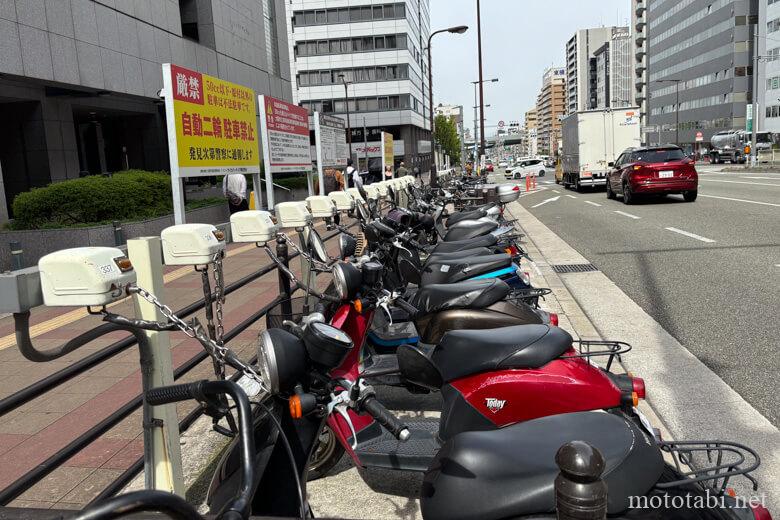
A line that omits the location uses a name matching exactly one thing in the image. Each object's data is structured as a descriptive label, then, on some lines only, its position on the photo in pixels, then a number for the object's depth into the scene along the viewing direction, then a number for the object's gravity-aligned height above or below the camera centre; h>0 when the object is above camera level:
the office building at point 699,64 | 79.25 +13.63
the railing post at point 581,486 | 1.11 -0.60
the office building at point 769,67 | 68.56 +10.02
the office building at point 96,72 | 16.05 +3.40
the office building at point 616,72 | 133.38 +19.93
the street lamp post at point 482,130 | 30.93 +1.98
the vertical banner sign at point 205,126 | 7.72 +0.82
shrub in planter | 11.14 -0.28
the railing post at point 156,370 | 2.43 -0.75
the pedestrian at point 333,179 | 19.27 -0.14
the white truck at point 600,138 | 25.44 +0.95
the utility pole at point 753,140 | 38.44 +0.85
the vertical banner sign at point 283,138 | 11.44 +0.82
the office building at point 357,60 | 63.16 +12.09
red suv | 16.98 -0.44
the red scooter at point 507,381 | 2.58 -0.94
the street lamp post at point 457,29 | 31.21 +7.28
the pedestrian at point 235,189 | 11.25 -0.16
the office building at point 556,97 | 196.51 +21.66
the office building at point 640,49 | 111.56 +20.95
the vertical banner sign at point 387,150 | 23.31 +0.90
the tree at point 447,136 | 95.31 +5.63
